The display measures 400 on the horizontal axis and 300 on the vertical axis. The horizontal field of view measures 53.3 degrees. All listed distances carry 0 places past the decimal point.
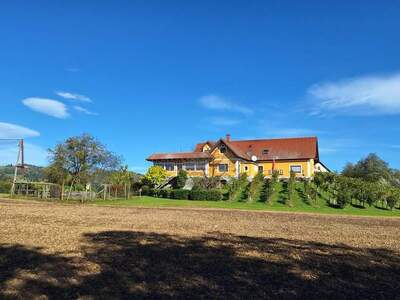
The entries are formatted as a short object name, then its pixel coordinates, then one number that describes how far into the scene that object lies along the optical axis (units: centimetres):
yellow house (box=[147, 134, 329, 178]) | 5600
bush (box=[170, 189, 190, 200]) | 4386
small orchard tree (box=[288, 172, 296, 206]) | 4006
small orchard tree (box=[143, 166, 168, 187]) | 5469
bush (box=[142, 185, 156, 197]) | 5108
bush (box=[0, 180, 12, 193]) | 5640
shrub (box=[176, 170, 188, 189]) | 5272
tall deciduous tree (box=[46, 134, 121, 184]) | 4394
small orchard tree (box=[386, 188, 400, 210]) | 3756
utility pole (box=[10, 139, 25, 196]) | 4977
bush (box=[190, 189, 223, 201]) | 4256
